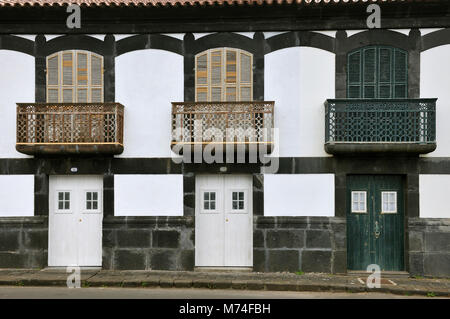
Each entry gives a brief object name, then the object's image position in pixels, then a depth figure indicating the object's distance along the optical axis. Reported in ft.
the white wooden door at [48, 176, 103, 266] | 33.40
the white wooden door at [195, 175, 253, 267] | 33.04
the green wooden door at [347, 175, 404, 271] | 32.24
